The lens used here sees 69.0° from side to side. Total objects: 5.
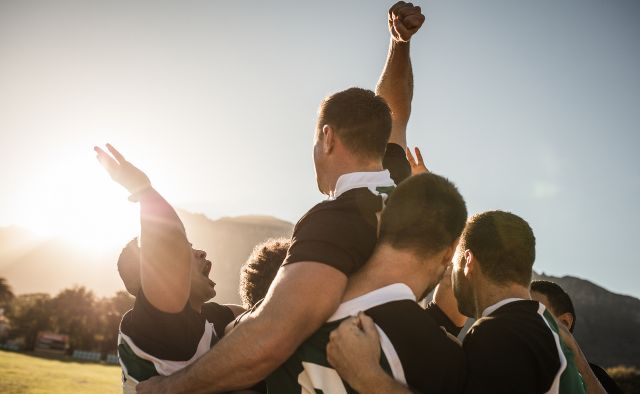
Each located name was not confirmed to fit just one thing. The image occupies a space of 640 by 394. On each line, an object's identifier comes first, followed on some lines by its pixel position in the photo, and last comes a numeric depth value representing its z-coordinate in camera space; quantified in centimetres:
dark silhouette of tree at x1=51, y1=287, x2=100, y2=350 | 6769
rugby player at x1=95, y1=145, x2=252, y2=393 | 276
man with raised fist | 248
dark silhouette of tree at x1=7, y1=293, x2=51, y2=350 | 6850
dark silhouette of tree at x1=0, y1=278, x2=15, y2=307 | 6019
